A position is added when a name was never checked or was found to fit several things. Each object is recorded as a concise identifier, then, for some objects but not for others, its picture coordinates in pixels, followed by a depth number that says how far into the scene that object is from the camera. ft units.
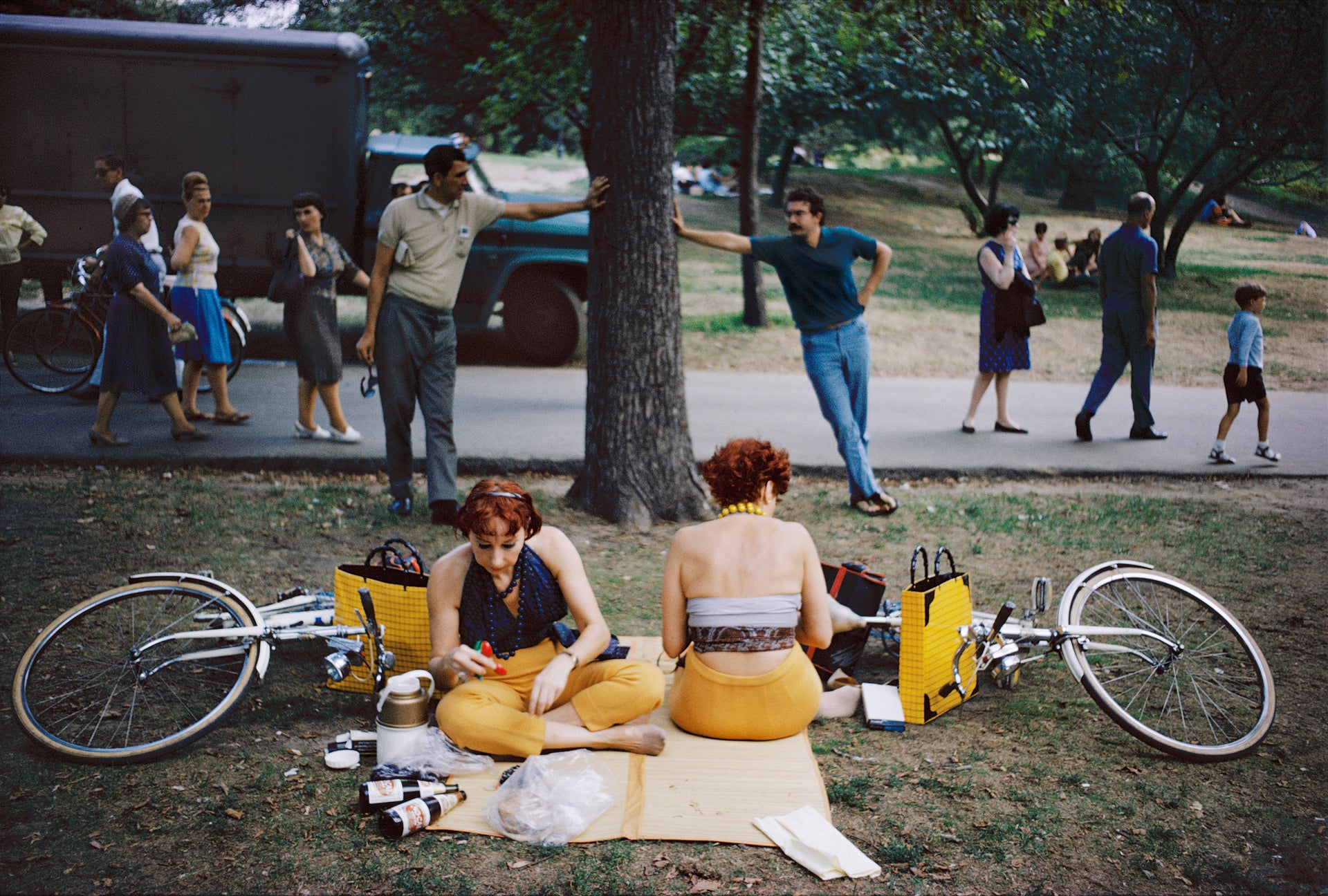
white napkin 10.07
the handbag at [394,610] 13.79
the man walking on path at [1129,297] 26.37
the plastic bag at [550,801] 10.59
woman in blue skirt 25.61
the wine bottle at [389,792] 10.82
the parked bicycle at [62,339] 27.94
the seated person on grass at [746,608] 11.91
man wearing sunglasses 26.86
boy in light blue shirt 22.54
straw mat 10.70
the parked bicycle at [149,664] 12.00
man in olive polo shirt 19.30
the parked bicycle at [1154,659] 12.81
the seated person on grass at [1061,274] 48.93
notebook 13.15
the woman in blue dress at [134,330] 24.18
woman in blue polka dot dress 27.53
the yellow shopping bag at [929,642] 13.10
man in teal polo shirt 20.57
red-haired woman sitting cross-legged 11.73
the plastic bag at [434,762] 11.35
